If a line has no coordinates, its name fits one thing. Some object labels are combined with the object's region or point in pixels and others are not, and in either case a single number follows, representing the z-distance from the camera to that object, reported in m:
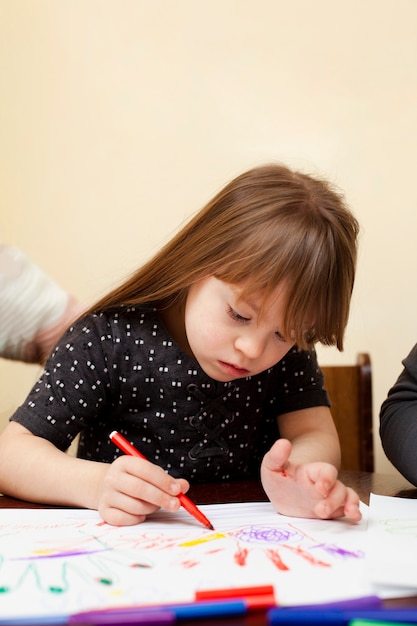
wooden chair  1.11
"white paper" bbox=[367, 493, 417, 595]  0.40
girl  0.60
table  0.65
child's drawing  0.37
